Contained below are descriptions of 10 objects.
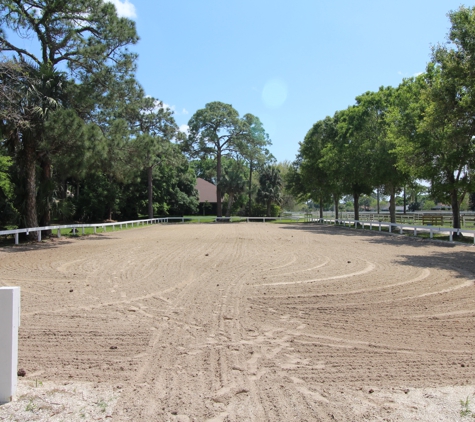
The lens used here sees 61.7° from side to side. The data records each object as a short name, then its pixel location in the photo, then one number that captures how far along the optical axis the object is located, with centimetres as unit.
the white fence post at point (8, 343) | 378
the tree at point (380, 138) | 3070
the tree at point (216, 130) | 5928
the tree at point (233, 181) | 5934
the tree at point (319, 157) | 4726
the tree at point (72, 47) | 2064
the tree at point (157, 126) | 4922
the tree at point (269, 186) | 6644
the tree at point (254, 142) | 5953
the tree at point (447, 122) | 1686
